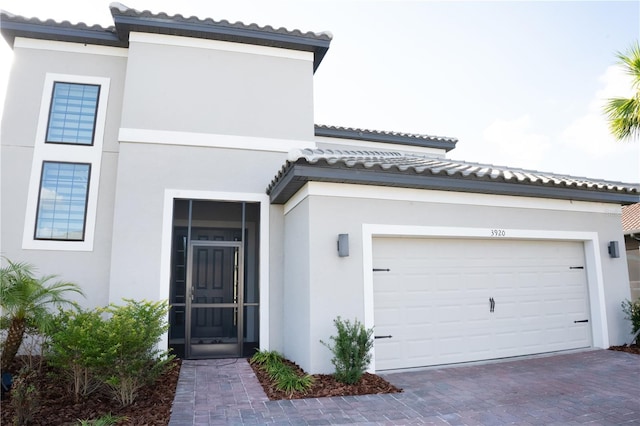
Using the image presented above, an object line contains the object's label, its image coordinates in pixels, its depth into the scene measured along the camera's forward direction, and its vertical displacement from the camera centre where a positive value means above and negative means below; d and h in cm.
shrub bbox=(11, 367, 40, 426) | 473 -140
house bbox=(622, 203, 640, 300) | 1212 +150
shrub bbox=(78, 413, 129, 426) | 477 -166
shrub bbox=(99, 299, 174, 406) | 547 -100
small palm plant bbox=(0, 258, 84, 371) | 668 -45
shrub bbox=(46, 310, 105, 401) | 547 -92
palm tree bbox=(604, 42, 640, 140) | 956 +415
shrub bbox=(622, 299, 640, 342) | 895 -70
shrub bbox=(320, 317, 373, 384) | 629 -110
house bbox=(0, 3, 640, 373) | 736 +148
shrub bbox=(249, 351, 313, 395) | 612 -151
